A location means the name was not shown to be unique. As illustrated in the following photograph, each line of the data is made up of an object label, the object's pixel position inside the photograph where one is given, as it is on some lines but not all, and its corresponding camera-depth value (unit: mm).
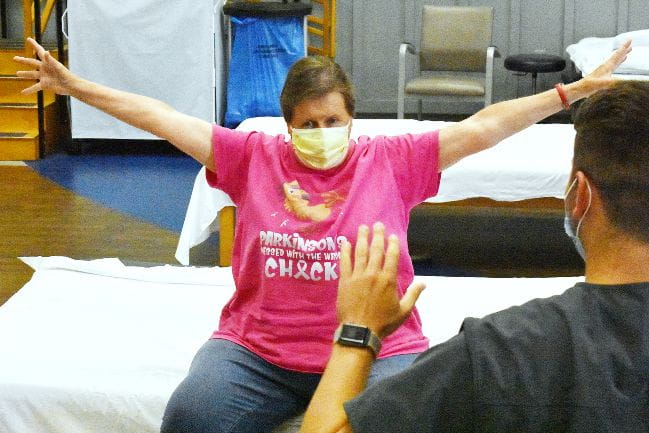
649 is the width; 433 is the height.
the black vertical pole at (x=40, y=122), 6914
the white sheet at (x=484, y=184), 4289
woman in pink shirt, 2242
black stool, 7508
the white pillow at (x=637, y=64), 6711
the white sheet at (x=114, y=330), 2443
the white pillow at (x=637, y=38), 7258
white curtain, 6930
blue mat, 5664
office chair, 7304
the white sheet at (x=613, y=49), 6730
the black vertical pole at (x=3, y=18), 8094
